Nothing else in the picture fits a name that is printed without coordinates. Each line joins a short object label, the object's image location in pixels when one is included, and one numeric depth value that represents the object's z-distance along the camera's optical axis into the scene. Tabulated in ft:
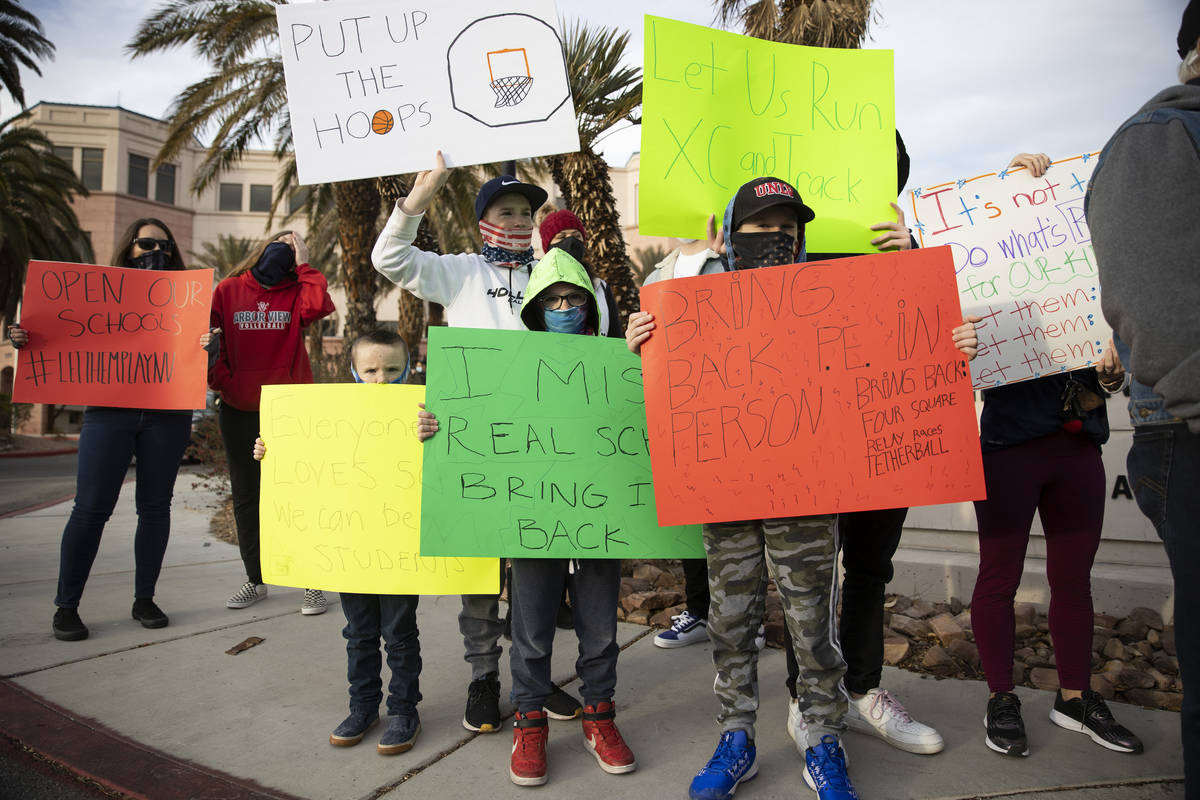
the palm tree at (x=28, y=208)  64.54
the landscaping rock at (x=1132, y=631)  12.19
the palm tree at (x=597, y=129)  26.37
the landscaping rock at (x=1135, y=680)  10.18
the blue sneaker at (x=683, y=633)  12.35
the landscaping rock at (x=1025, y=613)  12.97
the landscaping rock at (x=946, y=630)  11.98
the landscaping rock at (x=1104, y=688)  10.18
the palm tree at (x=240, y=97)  39.86
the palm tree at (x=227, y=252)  104.53
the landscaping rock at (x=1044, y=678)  10.48
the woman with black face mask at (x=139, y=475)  12.82
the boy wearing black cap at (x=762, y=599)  7.80
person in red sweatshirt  13.92
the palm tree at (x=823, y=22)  31.71
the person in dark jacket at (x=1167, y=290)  5.41
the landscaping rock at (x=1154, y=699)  9.73
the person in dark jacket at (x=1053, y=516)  8.88
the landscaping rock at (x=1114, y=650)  11.32
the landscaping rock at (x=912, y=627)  12.43
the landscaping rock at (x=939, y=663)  11.03
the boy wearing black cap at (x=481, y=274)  9.55
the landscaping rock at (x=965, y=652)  11.31
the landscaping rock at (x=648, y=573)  15.96
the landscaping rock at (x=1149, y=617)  12.34
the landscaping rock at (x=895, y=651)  11.53
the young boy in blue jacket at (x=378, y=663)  9.07
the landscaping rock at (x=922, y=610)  13.39
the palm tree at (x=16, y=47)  57.82
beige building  122.01
